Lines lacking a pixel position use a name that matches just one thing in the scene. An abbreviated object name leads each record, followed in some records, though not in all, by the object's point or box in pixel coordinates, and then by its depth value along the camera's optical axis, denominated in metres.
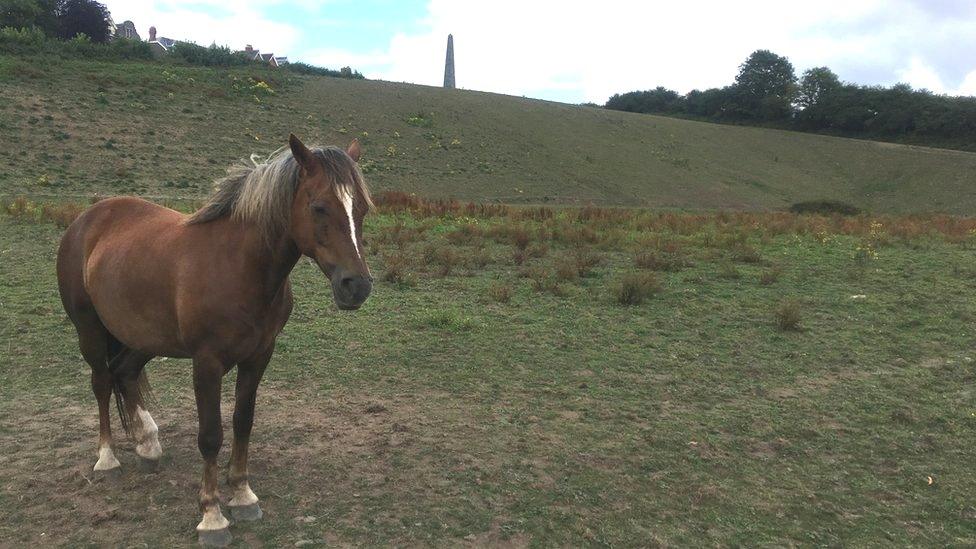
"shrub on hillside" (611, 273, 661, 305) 8.80
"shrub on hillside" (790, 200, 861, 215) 30.31
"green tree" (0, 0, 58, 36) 47.78
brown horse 2.99
